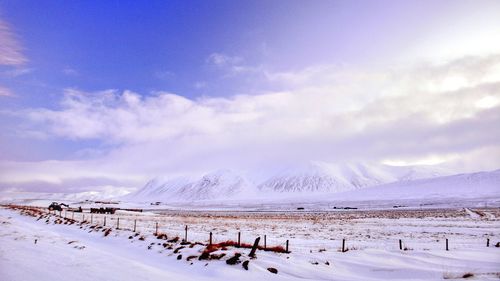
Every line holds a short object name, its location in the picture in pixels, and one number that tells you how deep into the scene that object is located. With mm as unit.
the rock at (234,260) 16188
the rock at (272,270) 15334
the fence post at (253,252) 17141
